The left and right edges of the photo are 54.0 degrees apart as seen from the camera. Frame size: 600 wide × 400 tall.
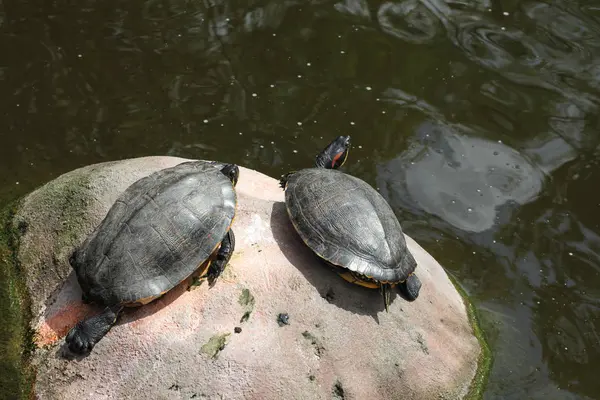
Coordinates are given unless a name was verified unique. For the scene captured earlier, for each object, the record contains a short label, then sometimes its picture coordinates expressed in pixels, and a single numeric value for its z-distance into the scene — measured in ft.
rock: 12.61
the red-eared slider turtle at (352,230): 14.11
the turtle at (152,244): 12.59
